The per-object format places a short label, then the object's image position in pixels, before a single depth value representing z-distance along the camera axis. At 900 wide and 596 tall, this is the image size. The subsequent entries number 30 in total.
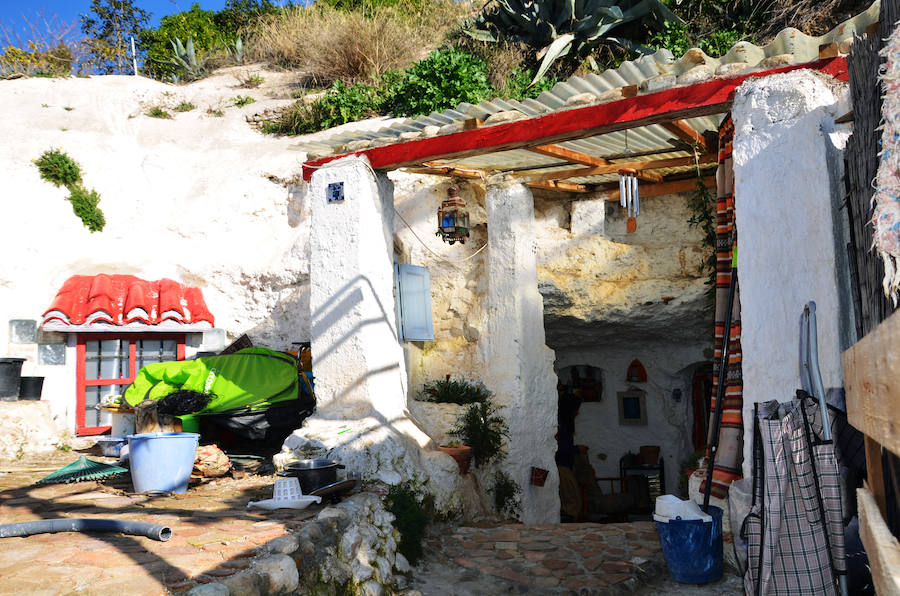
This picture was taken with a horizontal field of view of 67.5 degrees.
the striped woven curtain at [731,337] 4.81
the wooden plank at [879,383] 1.11
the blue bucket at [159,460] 5.54
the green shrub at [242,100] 13.63
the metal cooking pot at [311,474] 5.23
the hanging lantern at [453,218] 7.38
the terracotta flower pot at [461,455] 6.86
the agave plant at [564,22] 11.44
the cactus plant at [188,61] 17.02
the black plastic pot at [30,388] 8.23
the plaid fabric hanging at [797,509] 3.00
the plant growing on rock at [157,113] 12.98
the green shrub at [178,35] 19.14
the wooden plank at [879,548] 1.13
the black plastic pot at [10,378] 8.02
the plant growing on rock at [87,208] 10.12
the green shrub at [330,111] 11.90
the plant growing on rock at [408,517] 5.31
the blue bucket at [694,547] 4.50
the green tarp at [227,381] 7.55
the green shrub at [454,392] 8.10
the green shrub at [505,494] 7.69
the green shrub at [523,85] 11.41
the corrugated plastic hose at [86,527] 4.00
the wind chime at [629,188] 7.45
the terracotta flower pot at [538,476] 8.00
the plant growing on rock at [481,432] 7.66
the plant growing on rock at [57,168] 10.23
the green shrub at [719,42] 11.22
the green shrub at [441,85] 11.36
